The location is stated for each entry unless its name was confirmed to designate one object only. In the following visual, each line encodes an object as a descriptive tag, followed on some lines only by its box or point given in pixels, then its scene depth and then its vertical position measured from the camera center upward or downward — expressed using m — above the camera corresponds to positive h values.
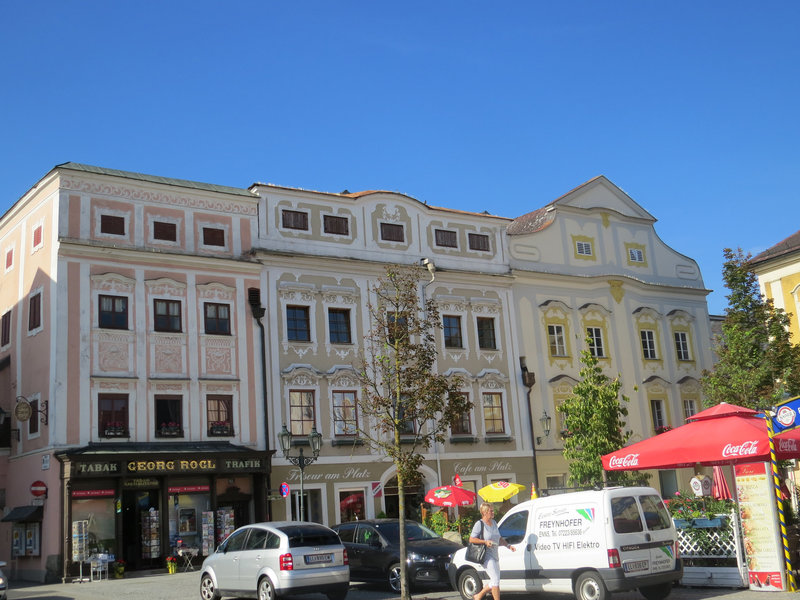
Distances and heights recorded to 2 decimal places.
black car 19.56 -1.12
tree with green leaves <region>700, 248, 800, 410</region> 30.59 +4.36
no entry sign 26.92 +1.08
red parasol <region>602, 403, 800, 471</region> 16.22 +0.67
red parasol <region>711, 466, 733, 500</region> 24.86 -0.22
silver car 16.94 -1.04
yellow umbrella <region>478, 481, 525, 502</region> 25.47 +0.08
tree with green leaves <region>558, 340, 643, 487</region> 29.08 +1.95
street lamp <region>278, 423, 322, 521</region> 24.75 +1.78
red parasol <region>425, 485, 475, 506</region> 26.41 +0.02
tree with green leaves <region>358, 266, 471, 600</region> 18.27 +2.34
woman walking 15.21 -0.80
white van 14.95 -1.01
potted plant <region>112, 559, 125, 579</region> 26.02 -1.42
